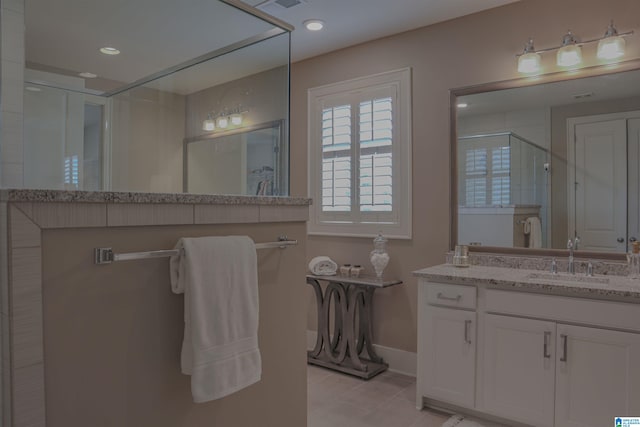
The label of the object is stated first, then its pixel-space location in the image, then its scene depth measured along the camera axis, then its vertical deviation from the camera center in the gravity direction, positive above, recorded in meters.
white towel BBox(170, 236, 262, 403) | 1.39 -0.33
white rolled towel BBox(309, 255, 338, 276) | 3.58 -0.44
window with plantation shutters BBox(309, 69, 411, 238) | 3.41 +0.47
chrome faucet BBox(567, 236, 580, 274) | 2.66 -0.21
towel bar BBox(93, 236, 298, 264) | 1.27 -0.13
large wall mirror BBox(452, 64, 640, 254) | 2.59 +0.32
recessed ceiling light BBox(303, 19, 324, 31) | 3.14 +1.37
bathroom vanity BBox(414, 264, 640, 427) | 2.15 -0.71
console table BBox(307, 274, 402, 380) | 3.33 -0.90
